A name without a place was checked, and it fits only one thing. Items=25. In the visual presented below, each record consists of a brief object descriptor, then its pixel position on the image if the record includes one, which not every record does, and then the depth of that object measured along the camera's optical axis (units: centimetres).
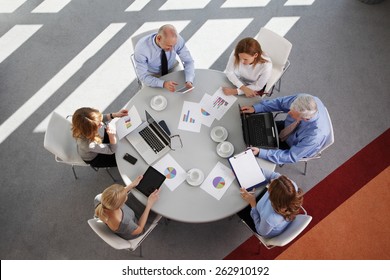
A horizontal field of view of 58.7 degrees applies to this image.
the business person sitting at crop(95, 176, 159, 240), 251
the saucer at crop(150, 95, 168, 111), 320
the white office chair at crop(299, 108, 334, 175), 299
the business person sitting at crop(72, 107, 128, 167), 282
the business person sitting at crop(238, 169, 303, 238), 245
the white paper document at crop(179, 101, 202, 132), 312
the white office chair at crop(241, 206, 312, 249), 262
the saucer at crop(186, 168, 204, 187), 287
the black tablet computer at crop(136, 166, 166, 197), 286
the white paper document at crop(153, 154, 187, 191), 290
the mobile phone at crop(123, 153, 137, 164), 299
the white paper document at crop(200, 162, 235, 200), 287
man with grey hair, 281
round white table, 280
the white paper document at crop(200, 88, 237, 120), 319
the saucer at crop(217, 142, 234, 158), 297
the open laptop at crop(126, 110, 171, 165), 300
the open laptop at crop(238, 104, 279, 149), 300
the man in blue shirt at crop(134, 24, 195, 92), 320
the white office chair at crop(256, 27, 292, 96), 343
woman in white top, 310
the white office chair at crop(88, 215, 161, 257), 267
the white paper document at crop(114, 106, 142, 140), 309
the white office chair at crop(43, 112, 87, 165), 306
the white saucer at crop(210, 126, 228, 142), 303
